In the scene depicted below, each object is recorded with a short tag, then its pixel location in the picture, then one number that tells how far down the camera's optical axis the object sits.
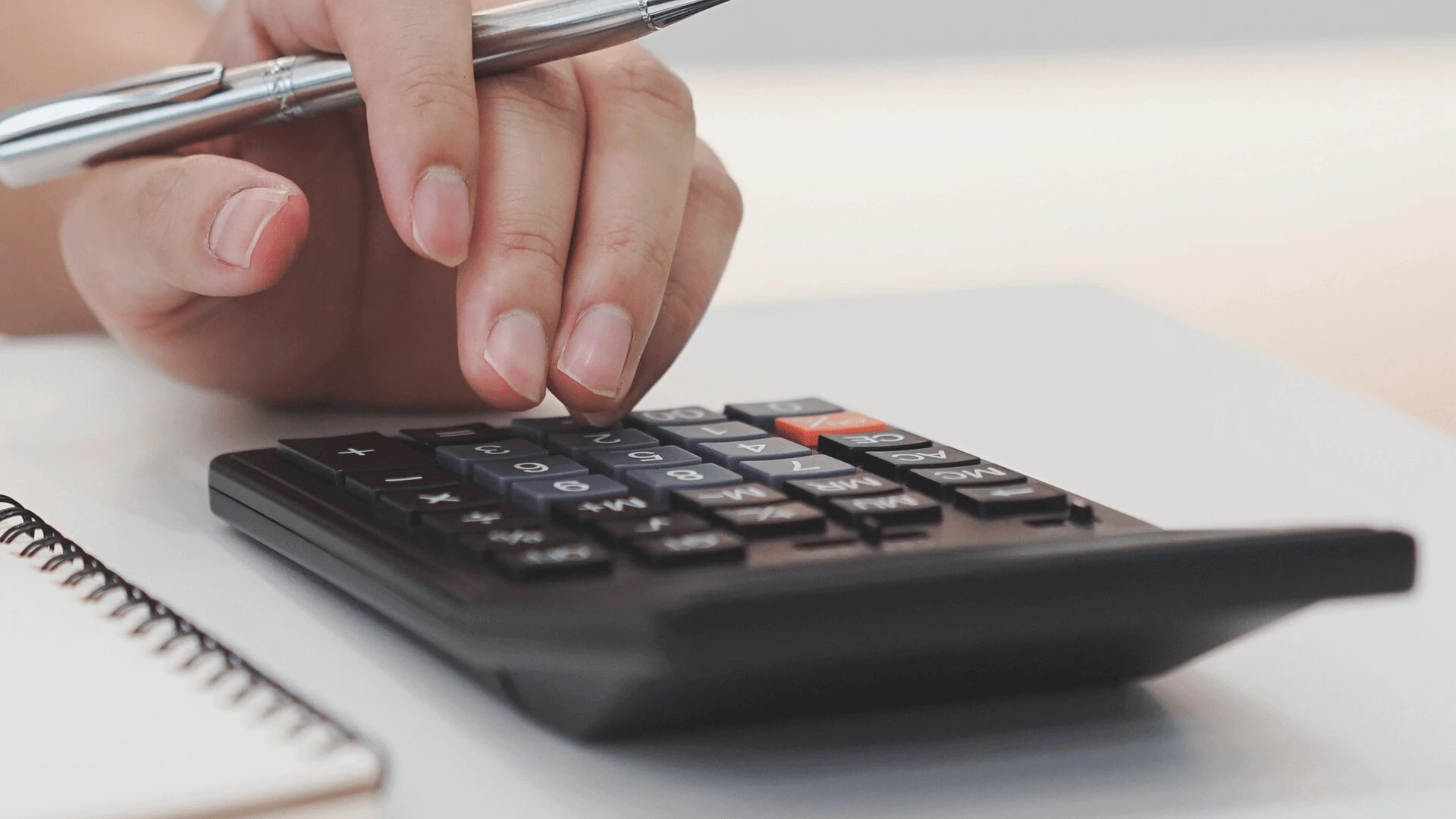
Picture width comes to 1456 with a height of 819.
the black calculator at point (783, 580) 0.44
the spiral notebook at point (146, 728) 0.43
